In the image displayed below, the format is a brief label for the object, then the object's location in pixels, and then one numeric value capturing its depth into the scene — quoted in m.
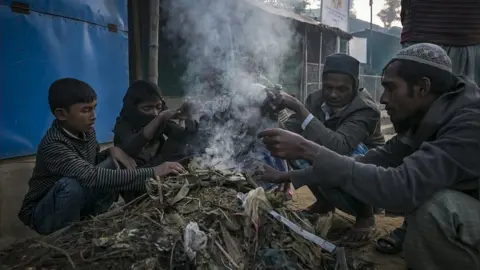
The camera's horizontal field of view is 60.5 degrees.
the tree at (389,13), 51.78
